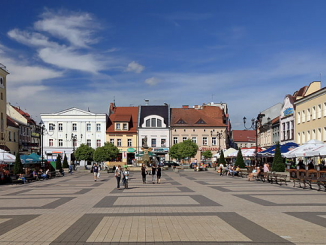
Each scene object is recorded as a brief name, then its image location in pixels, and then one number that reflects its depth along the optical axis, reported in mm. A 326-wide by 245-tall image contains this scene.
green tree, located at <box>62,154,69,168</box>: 56531
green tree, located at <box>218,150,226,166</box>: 48688
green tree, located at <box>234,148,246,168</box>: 40688
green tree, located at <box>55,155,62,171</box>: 46603
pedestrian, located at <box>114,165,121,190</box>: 23502
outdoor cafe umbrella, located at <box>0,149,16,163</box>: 30664
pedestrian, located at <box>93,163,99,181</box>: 32384
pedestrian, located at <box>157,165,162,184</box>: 28734
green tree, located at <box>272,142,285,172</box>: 31000
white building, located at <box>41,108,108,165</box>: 74375
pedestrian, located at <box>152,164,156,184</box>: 28831
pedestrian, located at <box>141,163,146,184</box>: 28359
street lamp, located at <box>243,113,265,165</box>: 39906
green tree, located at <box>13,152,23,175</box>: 32594
